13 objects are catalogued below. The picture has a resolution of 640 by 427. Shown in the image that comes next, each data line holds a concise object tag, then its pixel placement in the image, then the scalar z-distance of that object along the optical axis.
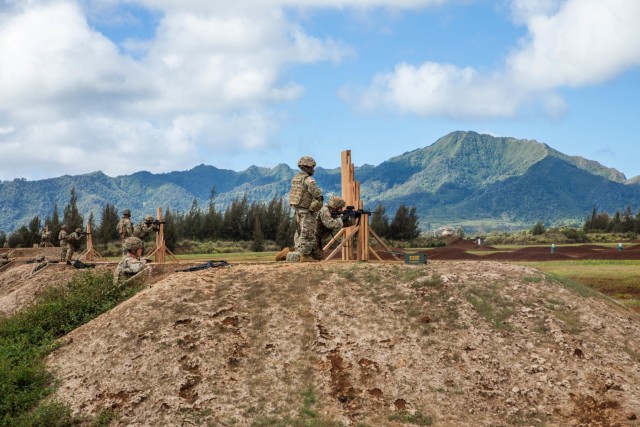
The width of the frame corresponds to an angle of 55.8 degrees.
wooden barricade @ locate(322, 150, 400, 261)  20.23
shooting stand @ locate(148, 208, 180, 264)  29.59
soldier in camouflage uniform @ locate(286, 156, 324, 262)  18.33
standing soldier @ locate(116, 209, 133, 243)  28.33
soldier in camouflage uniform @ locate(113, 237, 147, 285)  19.73
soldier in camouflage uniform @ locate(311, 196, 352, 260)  18.55
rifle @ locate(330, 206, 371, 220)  19.02
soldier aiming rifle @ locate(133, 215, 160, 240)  28.27
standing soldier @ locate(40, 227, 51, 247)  50.92
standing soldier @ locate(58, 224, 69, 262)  34.80
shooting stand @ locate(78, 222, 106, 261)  36.78
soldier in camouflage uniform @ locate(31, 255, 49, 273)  33.19
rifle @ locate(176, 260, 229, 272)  18.46
